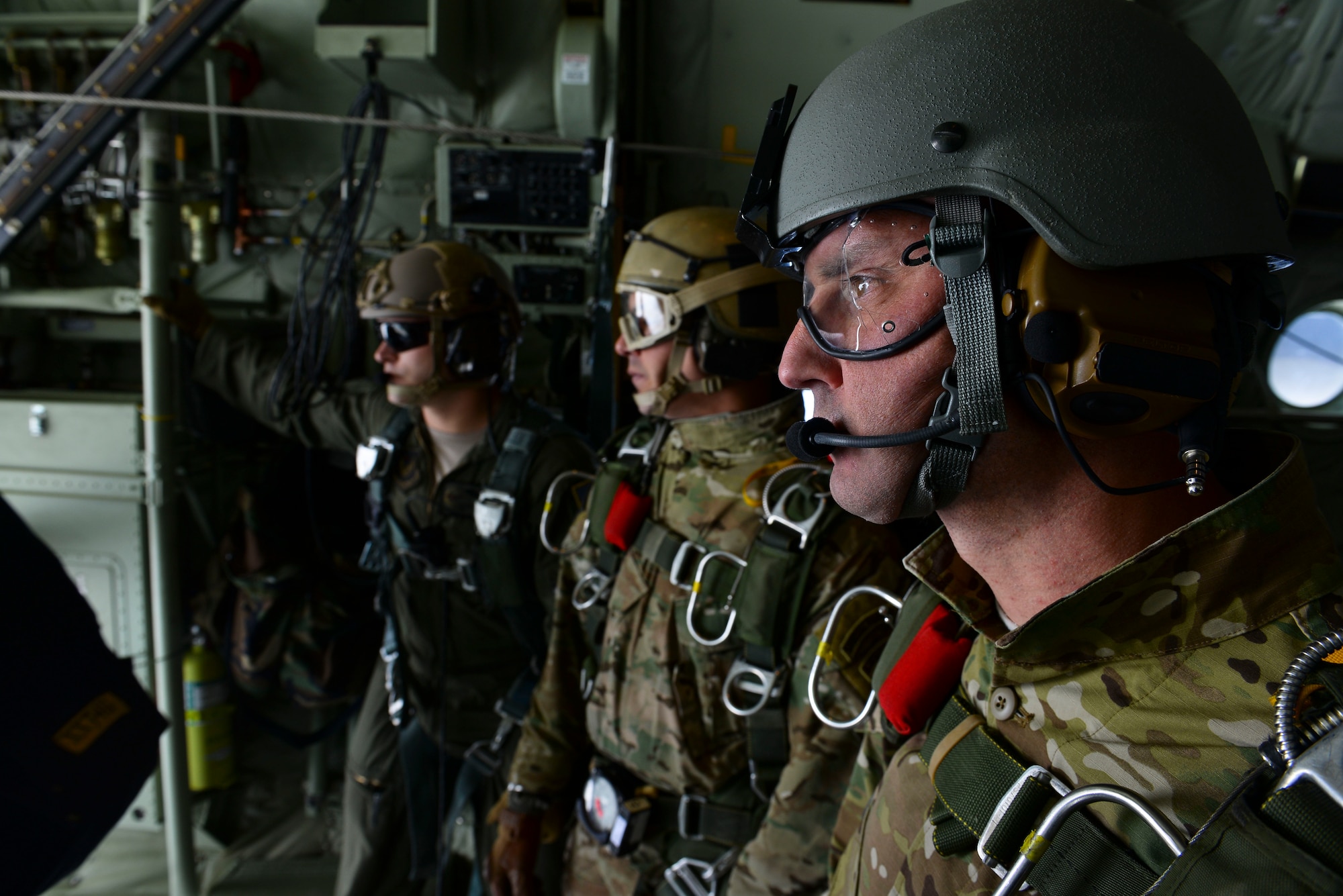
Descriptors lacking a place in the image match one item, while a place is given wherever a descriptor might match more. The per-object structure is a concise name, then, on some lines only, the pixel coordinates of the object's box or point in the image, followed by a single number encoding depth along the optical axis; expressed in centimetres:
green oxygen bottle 309
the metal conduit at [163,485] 248
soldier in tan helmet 152
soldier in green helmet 72
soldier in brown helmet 252
